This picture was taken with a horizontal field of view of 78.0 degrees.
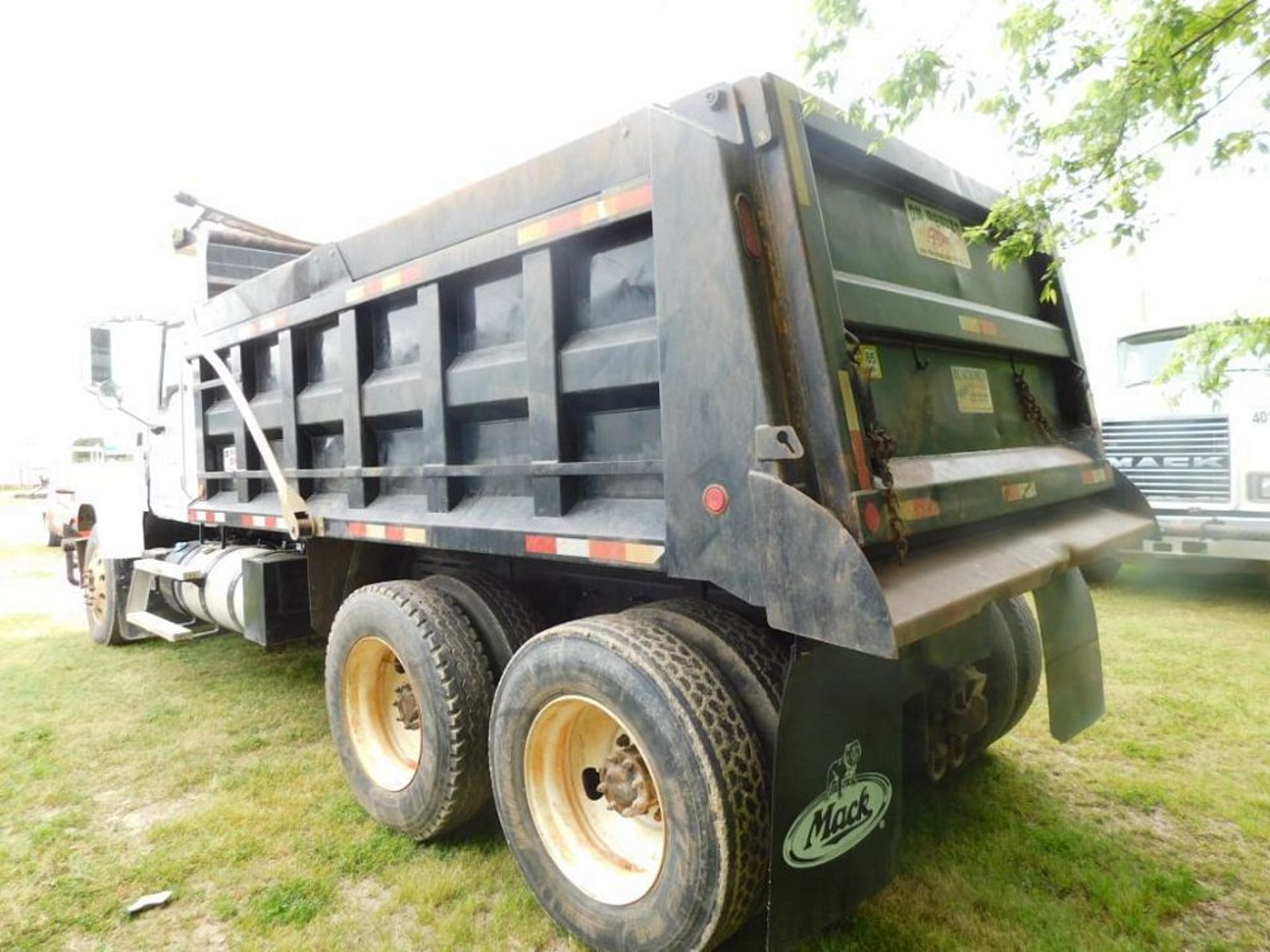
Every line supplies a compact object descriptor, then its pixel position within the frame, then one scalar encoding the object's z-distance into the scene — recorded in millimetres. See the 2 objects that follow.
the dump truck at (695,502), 2080
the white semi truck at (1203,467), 6543
